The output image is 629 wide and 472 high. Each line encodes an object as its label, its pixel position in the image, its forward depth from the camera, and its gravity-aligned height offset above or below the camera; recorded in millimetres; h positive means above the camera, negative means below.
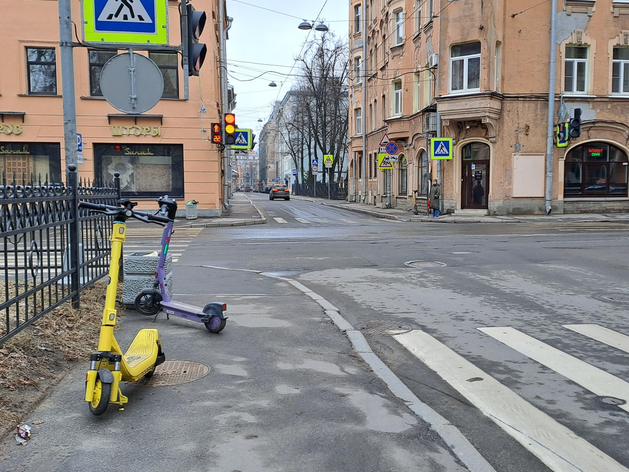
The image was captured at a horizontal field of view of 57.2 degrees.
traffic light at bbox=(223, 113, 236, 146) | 19234 +1992
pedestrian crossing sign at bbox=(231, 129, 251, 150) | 23391 +1994
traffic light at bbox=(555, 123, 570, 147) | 24375 +2221
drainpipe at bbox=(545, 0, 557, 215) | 25141 +3625
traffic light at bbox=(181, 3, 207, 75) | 7258 +1916
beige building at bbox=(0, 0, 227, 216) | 22469 +2748
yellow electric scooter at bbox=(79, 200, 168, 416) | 3650 -1112
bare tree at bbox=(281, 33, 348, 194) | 53500 +9254
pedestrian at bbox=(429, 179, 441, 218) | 25875 -454
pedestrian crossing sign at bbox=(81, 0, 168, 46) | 6539 +1921
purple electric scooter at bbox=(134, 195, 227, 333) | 5898 -1235
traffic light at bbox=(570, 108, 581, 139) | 22781 +2456
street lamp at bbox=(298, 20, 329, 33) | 35281 +9975
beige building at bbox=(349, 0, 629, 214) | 24984 +3683
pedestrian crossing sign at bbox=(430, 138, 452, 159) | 24766 +1669
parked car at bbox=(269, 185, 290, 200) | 54781 -504
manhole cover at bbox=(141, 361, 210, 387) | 4473 -1501
